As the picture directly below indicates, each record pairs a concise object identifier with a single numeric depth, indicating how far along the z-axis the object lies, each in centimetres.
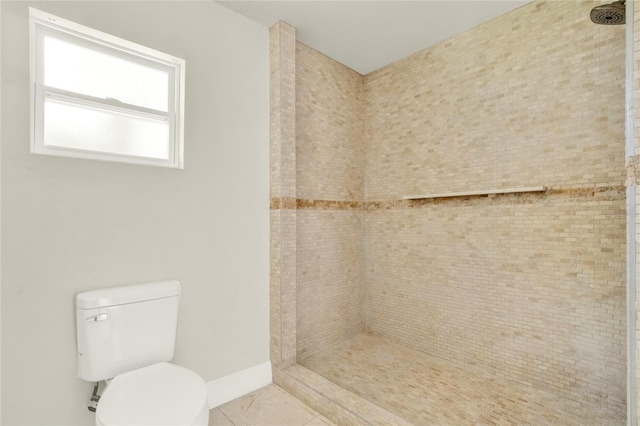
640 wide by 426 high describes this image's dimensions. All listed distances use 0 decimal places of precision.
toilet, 124
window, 157
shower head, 155
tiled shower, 195
